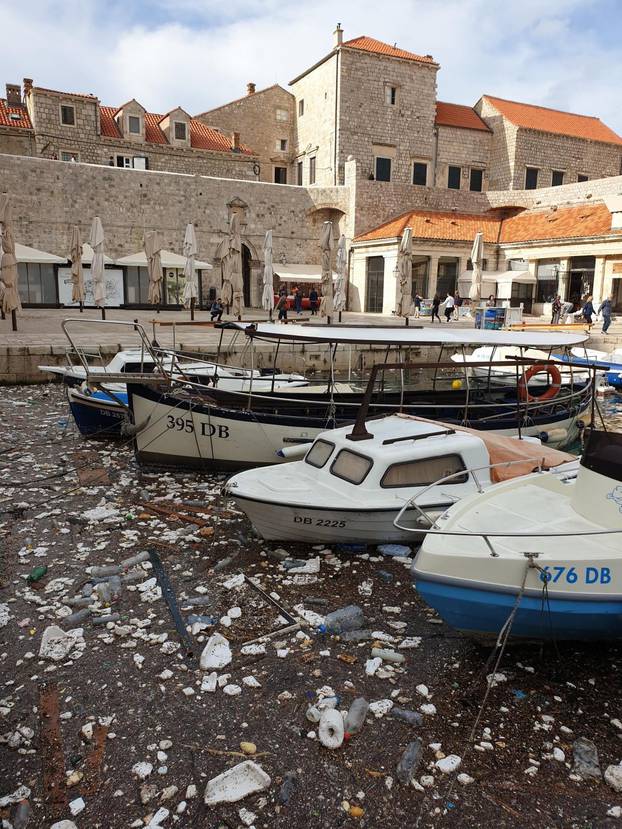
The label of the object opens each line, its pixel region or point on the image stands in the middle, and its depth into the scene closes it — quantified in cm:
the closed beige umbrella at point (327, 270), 2012
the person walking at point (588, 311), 2273
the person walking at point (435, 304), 2512
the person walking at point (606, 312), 2058
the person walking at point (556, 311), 2423
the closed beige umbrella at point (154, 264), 2022
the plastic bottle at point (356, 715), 371
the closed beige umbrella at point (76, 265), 2109
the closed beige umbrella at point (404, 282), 2070
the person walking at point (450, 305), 2577
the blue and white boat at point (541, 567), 400
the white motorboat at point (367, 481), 592
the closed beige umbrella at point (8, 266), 1619
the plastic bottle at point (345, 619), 482
